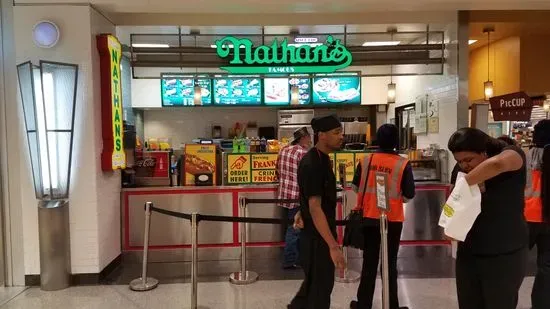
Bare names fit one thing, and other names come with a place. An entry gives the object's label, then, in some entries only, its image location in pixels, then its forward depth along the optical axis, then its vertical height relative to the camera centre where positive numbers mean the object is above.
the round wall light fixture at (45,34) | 4.64 +1.10
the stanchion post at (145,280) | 4.46 -1.47
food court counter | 5.72 -1.00
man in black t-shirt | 2.88 -0.51
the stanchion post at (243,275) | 4.82 -1.49
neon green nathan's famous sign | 5.80 +1.06
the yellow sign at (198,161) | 5.87 -0.27
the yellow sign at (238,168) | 5.98 -0.38
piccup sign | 4.50 +0.30
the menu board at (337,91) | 8.72 +0.91
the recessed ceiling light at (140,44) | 7.54 +1.62
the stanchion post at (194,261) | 3.81 -1.03
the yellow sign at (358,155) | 6.23 -0.24
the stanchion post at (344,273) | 4.83 -1.46
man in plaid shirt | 5.28 -0.48
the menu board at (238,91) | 8.79 +0.93
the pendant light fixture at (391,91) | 8.31 +0.85
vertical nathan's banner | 4.91 +0.38
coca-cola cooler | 5.84 -0.37
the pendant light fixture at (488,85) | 6.57 +0.79
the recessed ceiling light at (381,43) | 7.82 +1.67
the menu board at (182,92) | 8.84 +0.94
